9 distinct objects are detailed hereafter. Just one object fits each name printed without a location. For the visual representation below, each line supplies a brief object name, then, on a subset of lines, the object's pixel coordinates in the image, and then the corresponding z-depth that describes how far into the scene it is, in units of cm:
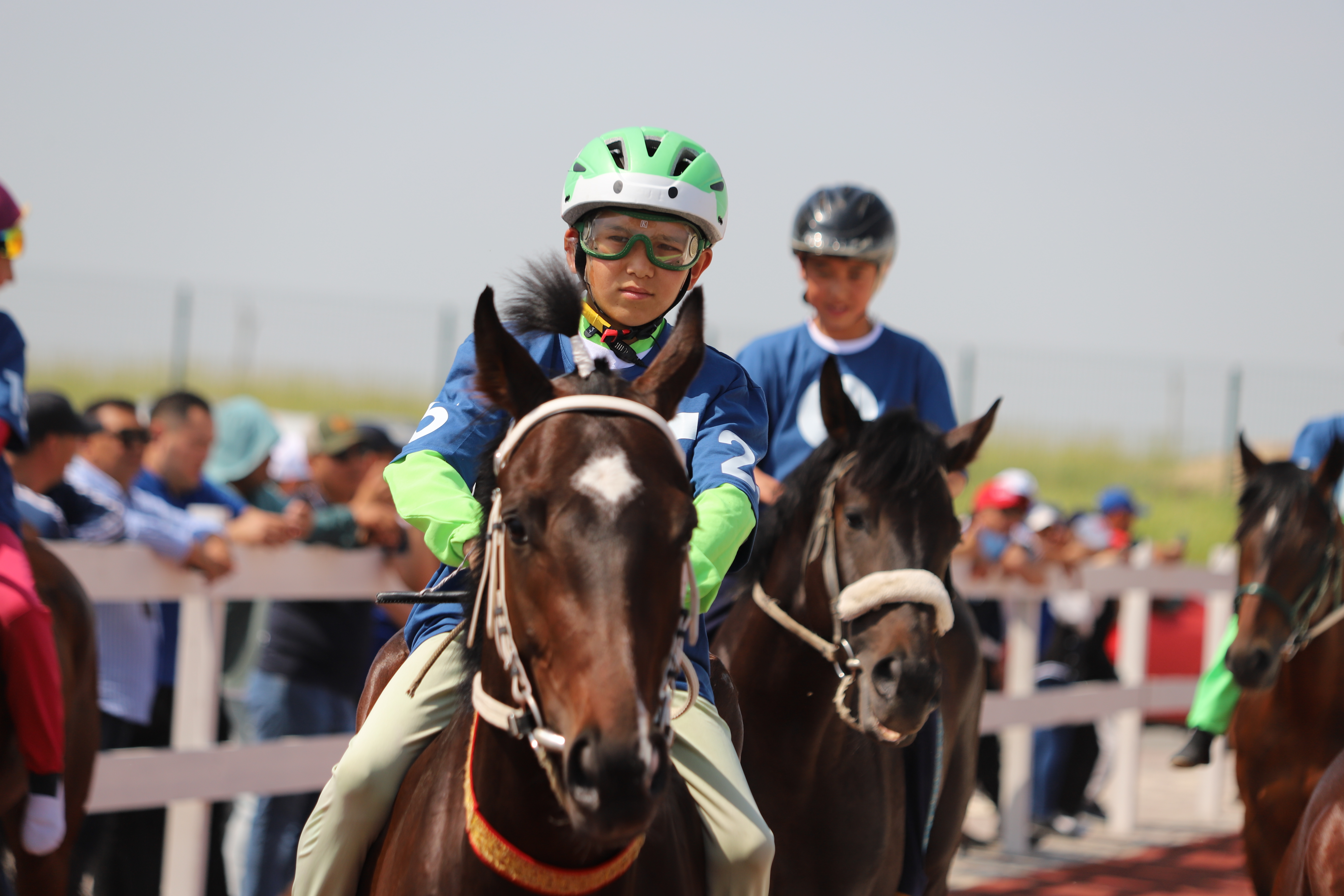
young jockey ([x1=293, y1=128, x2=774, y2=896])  535
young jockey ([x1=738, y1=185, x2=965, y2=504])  1066
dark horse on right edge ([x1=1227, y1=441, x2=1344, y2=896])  1115
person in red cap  1739
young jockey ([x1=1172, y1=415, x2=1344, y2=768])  1302
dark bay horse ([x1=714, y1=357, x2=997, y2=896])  786
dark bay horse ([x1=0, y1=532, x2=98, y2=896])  940
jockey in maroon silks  918
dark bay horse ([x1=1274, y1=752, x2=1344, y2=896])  696
